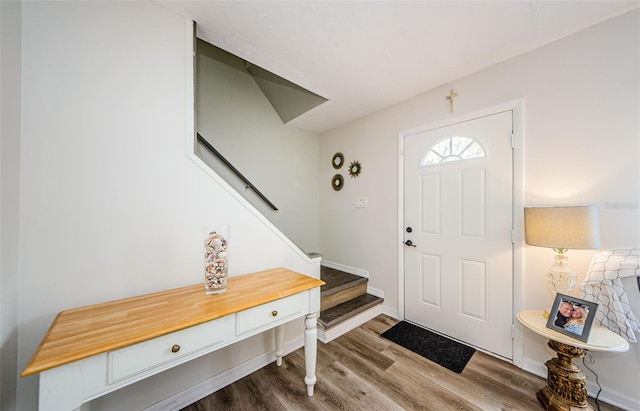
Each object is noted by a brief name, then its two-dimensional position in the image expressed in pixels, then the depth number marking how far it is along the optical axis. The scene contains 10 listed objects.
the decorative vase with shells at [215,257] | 1.22
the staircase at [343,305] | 2.14
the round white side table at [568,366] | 1.21
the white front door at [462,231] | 1.82
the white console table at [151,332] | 0.74
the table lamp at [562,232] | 1.26
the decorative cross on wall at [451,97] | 2.06
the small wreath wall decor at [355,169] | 2.88
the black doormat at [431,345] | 1.80
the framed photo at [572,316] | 1.24
